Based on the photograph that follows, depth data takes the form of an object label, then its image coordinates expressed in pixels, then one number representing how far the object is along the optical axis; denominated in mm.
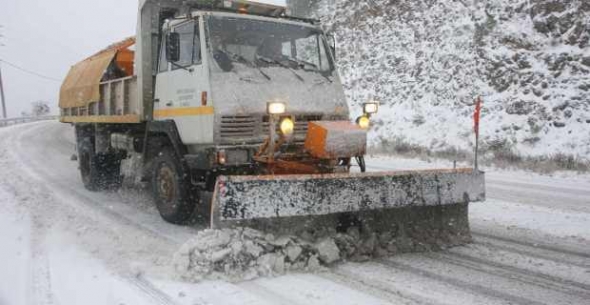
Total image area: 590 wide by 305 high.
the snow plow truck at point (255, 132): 4586
